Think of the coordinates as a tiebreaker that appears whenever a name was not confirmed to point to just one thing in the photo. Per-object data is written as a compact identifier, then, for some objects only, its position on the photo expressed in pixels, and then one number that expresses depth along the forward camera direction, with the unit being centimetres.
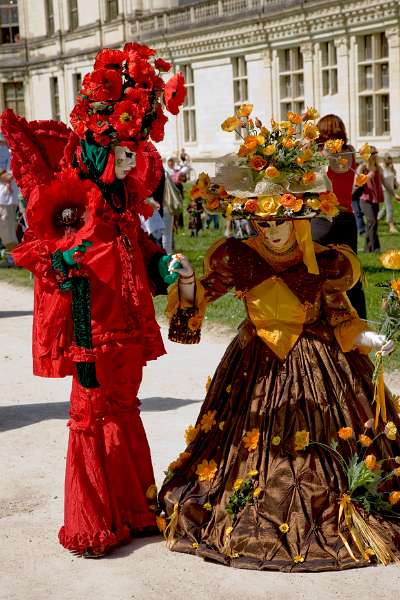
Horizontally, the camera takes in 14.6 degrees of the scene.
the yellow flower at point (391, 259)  607
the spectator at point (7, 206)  2191
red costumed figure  641
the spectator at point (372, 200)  2128
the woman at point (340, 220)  968
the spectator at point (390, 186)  2506
